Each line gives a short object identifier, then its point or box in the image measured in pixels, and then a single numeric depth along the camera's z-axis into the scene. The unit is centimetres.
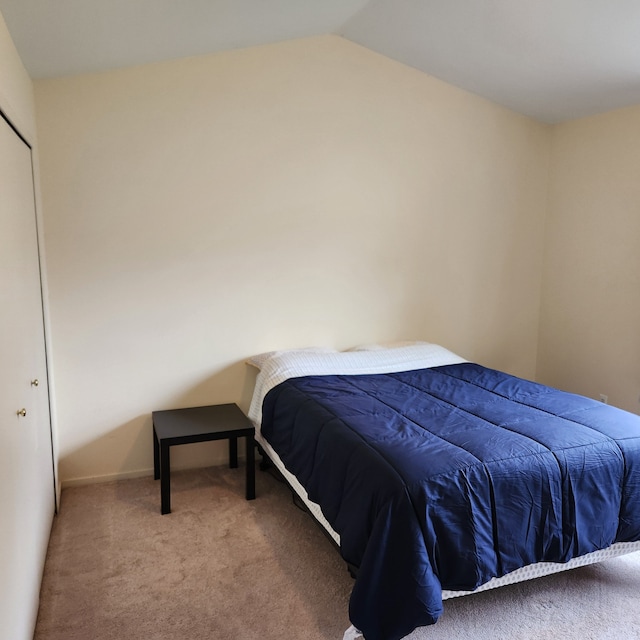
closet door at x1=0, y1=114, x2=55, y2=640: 161
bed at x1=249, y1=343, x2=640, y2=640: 179
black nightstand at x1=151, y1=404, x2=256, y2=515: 279
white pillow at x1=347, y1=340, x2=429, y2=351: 351
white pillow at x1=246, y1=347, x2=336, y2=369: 325
